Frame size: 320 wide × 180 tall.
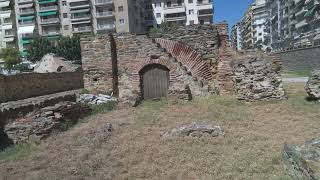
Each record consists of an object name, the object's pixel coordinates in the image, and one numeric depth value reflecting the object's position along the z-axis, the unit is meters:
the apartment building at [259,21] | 53.20
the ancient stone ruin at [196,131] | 4.38
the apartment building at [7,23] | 40.03
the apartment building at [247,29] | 60.06
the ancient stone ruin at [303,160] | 2.18
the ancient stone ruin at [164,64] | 7.65
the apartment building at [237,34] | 77.45
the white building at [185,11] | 39.14
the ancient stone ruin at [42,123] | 5.29
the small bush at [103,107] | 7.02
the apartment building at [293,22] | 31.40
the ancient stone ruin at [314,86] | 6.12
